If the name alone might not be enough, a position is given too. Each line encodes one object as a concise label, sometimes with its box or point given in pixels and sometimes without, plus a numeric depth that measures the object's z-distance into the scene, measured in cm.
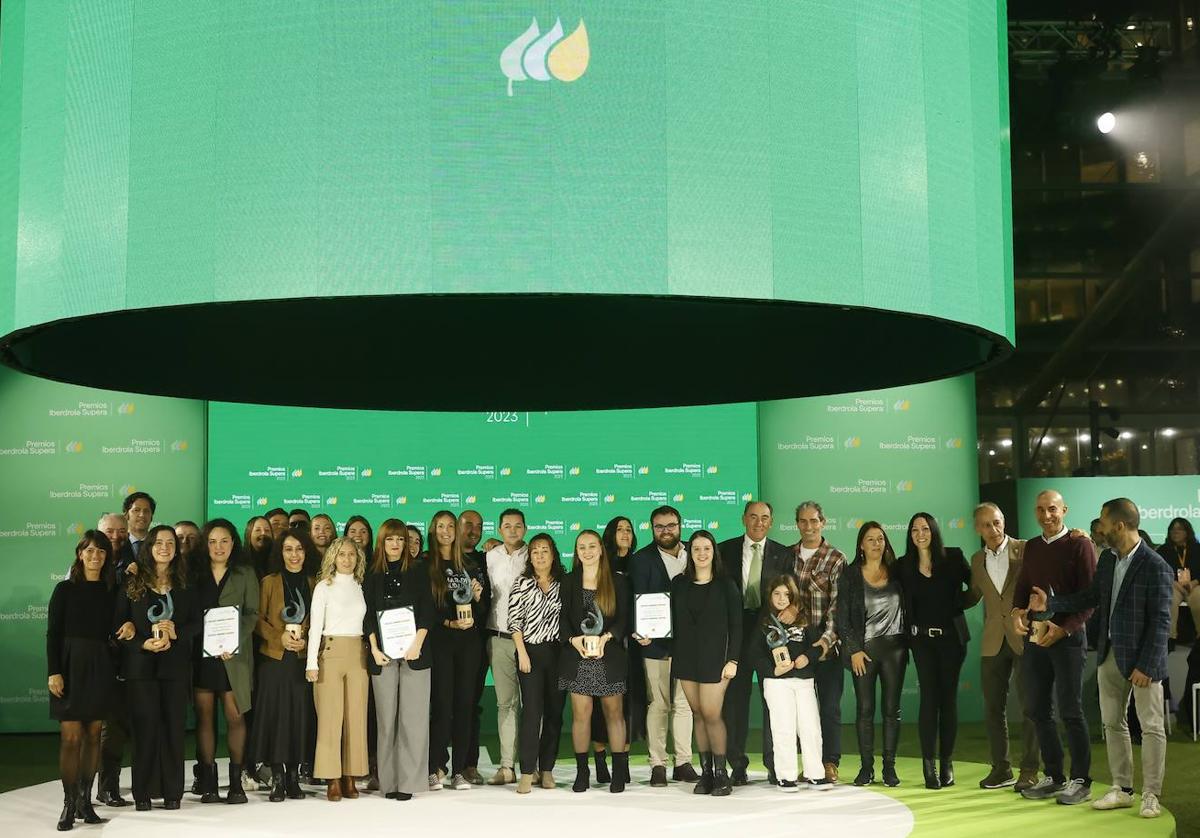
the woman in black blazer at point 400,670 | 643
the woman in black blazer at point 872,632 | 678
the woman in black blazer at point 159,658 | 607
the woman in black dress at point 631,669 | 714
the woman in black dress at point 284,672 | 641
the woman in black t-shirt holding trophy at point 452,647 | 673
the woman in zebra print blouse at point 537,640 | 668
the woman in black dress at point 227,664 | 641
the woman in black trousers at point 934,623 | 663
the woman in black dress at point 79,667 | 586
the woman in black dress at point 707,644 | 652
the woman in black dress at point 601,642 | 656
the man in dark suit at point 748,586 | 694
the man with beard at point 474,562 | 703
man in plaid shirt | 685
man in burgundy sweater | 622
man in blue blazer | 574
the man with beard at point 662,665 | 690
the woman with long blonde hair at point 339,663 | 640
